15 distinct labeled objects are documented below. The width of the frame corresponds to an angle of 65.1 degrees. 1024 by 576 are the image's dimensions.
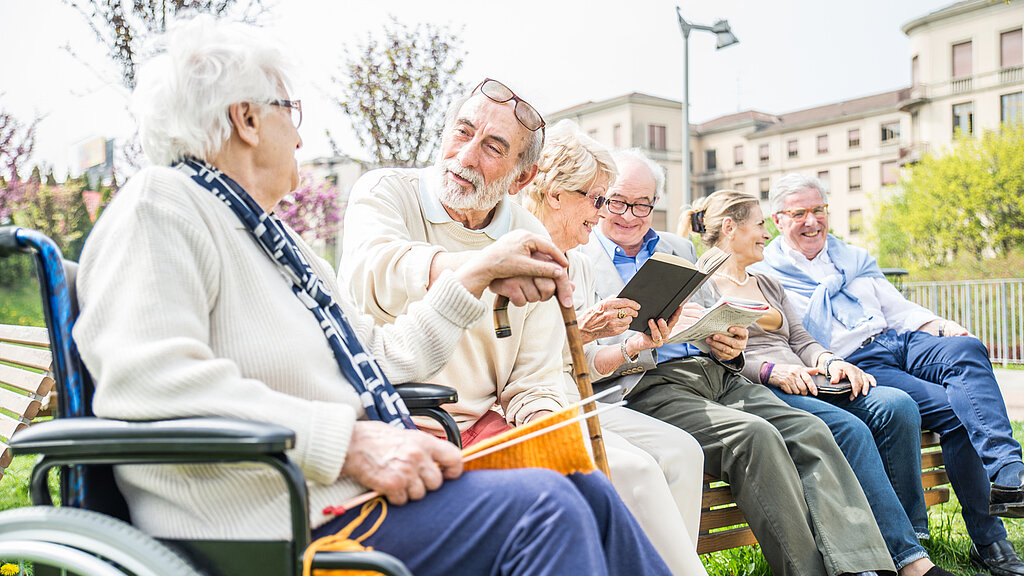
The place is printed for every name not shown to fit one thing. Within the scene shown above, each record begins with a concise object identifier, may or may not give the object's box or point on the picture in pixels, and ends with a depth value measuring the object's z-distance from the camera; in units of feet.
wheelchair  3.99
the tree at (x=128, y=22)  18.98
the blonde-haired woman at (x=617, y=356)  7.24
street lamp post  35.81
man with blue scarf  10.70
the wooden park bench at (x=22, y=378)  9.30
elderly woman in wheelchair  4.36
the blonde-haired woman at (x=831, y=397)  9.55
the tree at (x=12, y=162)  26.11
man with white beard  7.29
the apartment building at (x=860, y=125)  110.01
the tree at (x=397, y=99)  27.63
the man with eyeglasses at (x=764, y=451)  8.49
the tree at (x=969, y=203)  86.69
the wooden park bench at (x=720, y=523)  8.99
